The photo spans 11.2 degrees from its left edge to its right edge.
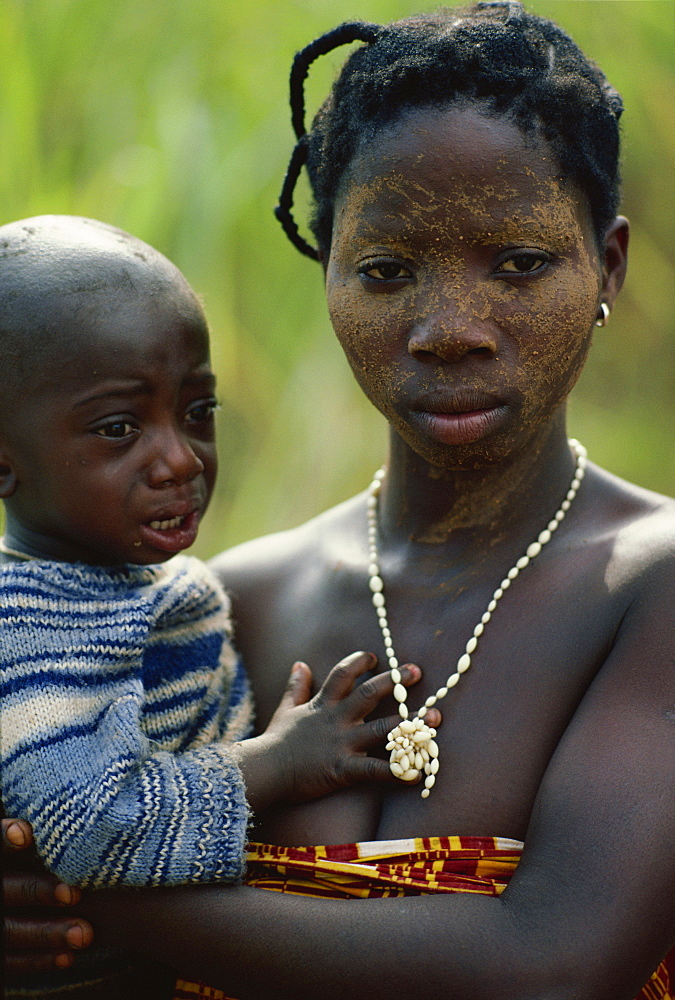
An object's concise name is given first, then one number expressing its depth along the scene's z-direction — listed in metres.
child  1.58
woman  1.52
